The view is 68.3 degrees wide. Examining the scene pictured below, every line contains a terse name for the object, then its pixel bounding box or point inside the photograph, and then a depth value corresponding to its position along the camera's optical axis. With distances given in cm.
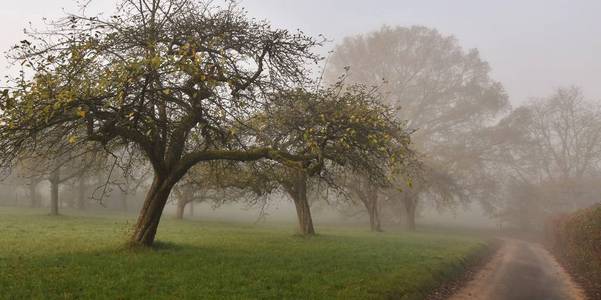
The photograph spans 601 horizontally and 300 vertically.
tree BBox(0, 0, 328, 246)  1255
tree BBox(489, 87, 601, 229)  5447
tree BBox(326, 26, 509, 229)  5553
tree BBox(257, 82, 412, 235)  1628
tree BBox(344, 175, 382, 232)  4081
